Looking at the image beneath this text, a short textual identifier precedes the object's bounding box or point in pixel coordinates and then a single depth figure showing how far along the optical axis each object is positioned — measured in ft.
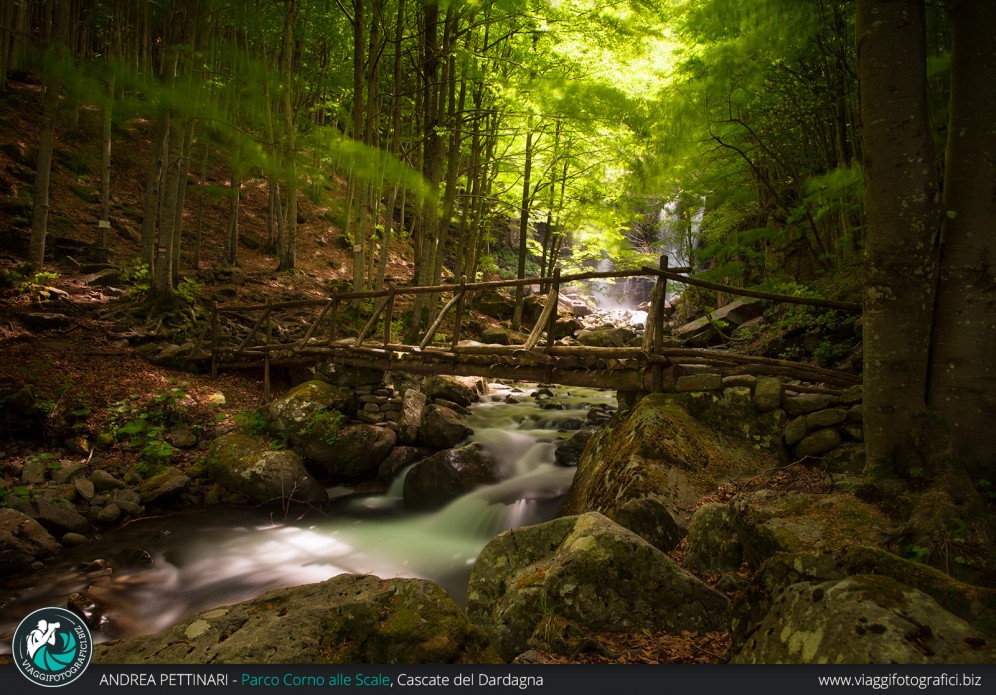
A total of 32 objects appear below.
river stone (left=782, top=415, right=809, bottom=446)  14.28
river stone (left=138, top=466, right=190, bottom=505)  21.43
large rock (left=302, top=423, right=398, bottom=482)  25.58
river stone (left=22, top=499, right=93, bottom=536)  18.18
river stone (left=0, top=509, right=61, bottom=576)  16.03
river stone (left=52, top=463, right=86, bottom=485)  20.20
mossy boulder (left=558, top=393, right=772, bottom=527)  13.84
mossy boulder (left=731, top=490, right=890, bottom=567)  9.82
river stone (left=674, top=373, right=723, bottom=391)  16.22
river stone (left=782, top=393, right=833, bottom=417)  14.46
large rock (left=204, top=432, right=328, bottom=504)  22.85
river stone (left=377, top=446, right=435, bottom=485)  25.95
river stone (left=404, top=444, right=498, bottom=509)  23.54
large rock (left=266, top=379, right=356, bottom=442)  25.88
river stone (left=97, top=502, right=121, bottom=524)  19.43
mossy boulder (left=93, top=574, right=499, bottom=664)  6.95
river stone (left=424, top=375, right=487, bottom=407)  34.30
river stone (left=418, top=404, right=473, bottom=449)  27.76
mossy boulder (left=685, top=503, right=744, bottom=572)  11.22
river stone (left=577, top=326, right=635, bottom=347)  54.39
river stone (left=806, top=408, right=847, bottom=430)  13.65
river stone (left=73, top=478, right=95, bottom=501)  20.04
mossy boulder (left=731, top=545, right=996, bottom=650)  6.40
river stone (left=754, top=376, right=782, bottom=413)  15.14
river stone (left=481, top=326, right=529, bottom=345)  46.88
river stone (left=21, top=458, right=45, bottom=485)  19.58
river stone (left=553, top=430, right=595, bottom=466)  25.37
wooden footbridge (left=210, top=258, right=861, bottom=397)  17.04
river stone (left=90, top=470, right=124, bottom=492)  20.97
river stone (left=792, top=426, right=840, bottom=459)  13.53
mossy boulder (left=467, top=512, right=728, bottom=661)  8.61
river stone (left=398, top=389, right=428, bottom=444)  27.76
